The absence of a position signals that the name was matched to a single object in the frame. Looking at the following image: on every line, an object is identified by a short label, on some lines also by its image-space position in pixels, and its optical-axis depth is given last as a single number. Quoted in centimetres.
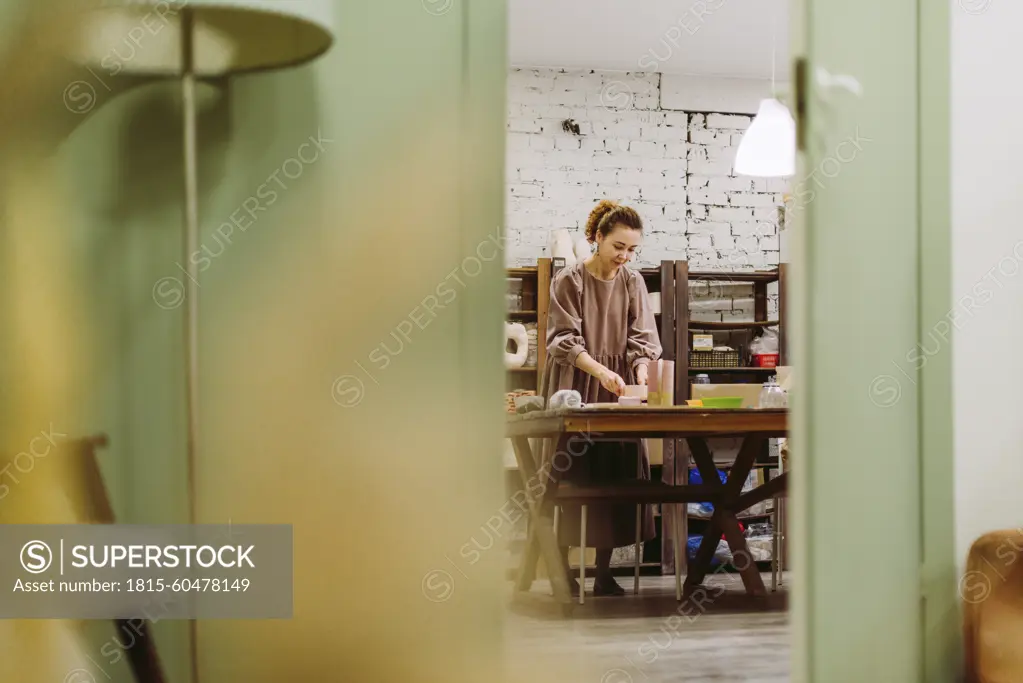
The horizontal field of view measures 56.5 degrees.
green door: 201
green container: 358
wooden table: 333
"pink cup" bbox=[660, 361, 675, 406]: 347
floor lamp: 173
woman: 410
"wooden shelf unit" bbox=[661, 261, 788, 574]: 530
